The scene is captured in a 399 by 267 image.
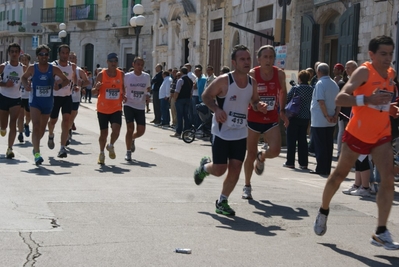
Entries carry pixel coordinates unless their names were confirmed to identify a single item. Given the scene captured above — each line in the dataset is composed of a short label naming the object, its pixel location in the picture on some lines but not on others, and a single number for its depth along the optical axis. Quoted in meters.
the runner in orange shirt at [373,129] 7.05
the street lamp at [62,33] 45.16
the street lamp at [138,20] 30.08
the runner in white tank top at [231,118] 8.70
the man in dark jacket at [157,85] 25.19
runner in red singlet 9.81
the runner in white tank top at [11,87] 14.00
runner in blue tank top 12.85
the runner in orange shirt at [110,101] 13.75
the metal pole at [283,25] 19.28
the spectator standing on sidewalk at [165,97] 24.14
